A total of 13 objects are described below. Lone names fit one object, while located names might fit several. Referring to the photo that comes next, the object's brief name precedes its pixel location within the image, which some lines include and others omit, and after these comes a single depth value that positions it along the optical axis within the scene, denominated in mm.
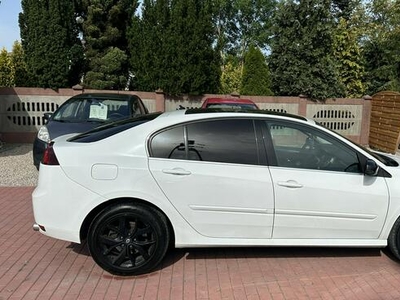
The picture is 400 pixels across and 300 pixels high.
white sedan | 3568
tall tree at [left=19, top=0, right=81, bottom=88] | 12086
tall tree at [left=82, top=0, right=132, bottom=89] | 13233
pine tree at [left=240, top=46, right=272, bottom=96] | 14250
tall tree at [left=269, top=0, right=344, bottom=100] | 13711
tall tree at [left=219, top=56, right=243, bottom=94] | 16788
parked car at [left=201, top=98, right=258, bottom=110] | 8008
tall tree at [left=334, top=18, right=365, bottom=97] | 18266
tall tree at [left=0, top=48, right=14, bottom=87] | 13148
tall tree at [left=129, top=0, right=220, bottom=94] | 12016
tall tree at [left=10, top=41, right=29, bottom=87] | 13453
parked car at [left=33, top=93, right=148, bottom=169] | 6566
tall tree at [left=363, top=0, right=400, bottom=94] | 18906
